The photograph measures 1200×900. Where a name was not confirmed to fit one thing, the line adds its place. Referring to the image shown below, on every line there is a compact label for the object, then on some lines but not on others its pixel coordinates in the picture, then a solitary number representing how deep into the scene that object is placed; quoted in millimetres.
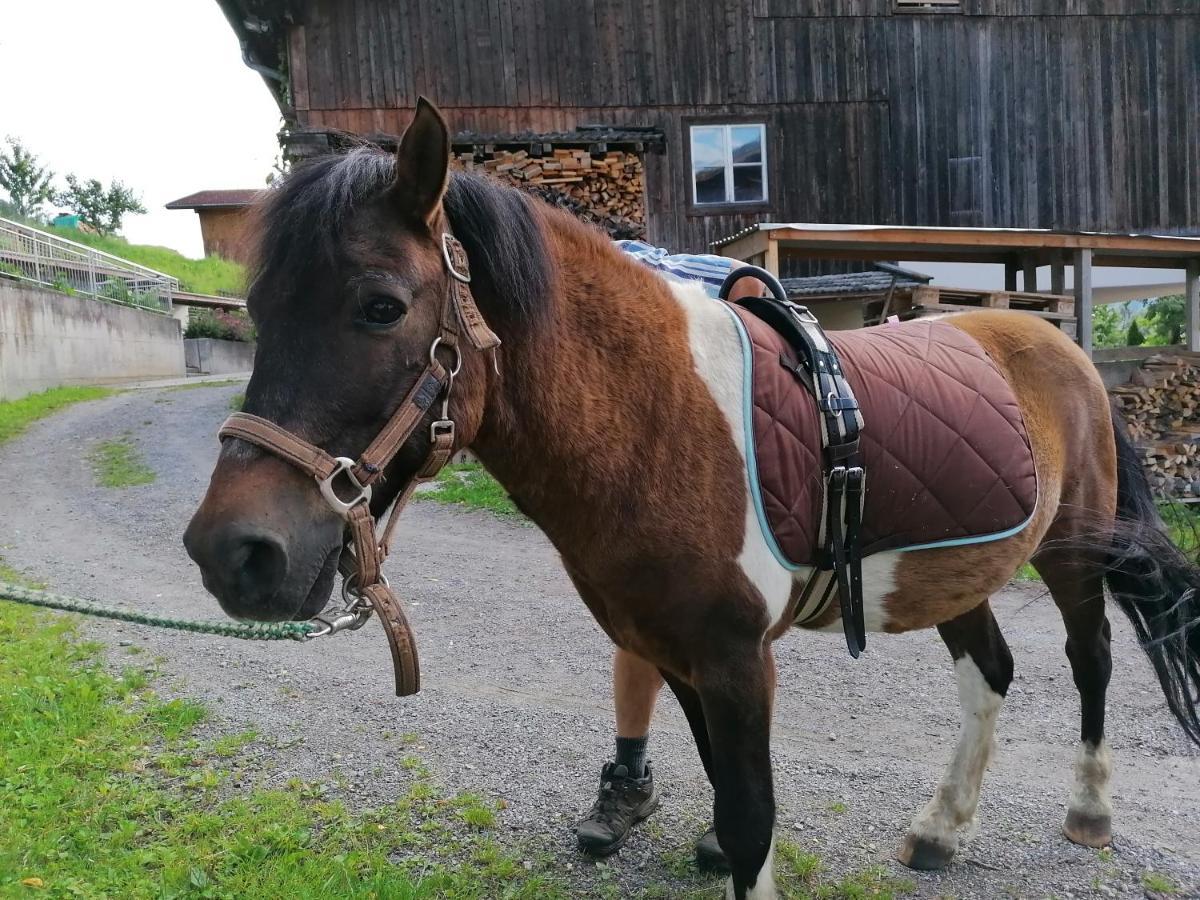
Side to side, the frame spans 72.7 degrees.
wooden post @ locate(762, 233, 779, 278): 8711
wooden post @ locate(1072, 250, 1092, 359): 9414
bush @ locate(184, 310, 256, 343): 28344
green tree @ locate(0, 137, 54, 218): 44938
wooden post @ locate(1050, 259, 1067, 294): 10305
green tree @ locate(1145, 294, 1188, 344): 22547
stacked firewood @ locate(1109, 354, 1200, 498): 9508
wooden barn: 10844
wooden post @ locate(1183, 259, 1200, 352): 10547
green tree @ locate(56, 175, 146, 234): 48344
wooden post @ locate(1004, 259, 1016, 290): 11305
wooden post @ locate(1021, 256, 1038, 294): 10875
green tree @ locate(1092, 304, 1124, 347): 35125
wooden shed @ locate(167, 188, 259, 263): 42250
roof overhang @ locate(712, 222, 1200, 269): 8992
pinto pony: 1567
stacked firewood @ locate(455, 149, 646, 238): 10500
